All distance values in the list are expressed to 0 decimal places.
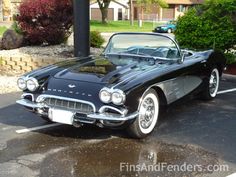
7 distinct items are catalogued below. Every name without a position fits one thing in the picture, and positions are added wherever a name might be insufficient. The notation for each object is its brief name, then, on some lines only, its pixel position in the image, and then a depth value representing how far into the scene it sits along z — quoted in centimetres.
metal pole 983
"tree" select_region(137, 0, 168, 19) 5383
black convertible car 533
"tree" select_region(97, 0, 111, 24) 4692
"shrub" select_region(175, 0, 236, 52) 1164
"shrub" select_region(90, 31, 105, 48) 1398
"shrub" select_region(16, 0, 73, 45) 1260
